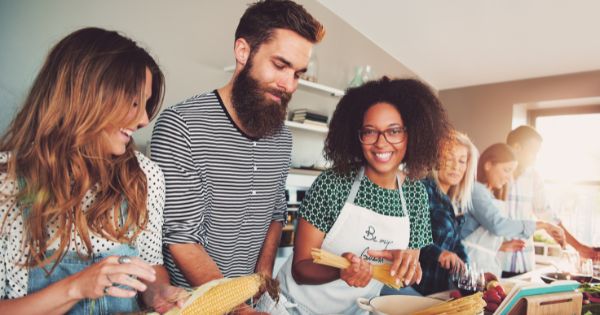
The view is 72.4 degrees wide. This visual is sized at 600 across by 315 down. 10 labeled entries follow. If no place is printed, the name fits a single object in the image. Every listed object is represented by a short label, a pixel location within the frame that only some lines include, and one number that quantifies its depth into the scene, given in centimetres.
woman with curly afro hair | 145
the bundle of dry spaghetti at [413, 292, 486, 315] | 93
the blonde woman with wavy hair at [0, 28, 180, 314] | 90
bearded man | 126
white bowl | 103
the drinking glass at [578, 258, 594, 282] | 195
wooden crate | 108
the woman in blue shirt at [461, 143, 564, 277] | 257
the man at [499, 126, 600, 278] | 312
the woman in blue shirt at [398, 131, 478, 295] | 183
